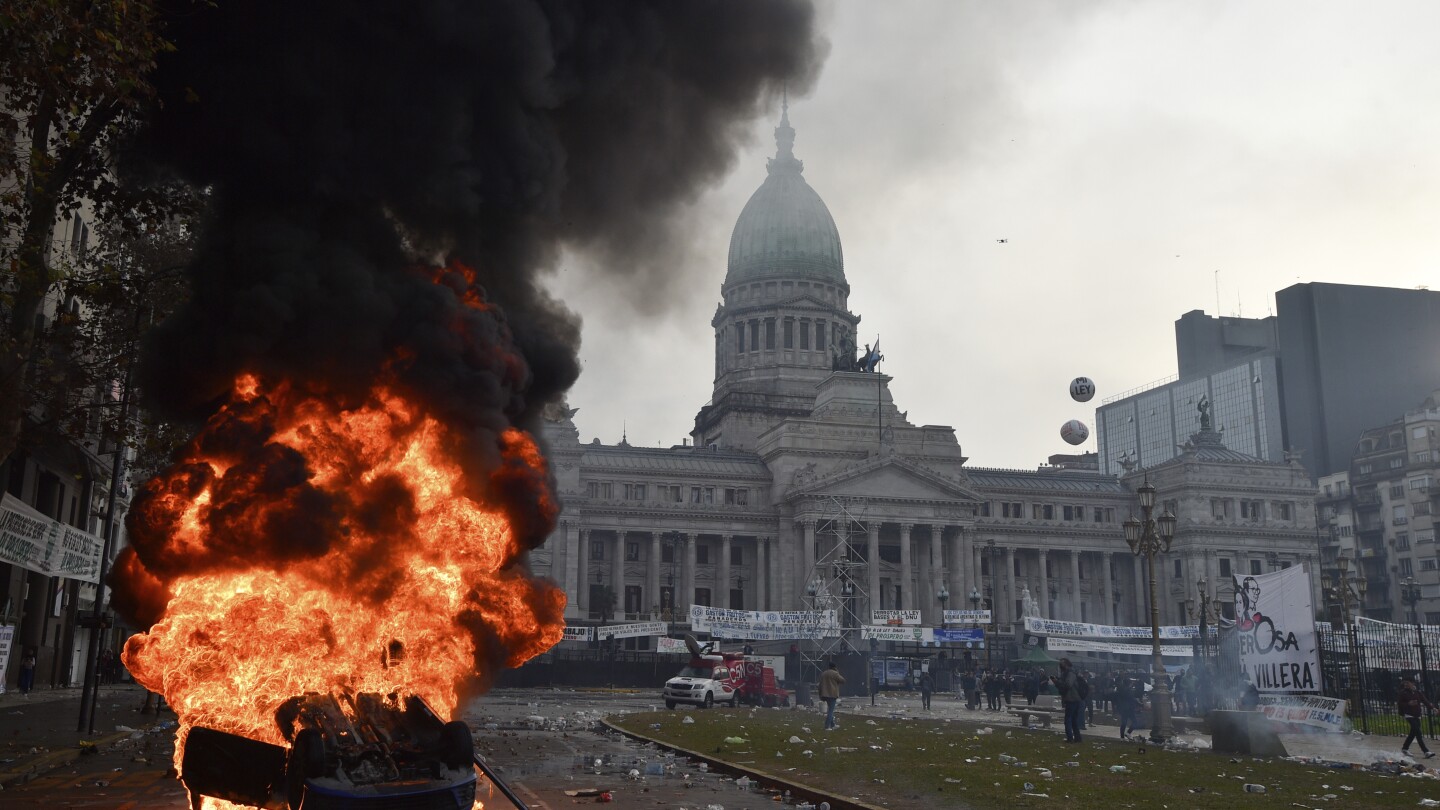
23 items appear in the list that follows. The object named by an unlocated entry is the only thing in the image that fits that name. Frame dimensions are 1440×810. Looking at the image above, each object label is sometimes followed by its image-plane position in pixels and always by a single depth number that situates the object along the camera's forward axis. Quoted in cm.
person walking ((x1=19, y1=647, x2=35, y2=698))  3588
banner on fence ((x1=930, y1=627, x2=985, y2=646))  6066
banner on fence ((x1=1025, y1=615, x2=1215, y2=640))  5638
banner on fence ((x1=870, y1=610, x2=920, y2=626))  6688
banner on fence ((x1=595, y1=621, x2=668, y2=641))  5762
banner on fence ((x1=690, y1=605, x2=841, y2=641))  5722
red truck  4028
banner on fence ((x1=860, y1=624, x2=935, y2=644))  6059
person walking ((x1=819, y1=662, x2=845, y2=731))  2936
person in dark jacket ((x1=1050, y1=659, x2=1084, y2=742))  2661
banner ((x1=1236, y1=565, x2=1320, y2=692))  2488
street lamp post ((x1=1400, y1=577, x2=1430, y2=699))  5097
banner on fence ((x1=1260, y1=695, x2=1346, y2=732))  2567
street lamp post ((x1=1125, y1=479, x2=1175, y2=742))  2783
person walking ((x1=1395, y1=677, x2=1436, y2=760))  2464
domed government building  8712
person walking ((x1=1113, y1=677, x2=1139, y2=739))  2773
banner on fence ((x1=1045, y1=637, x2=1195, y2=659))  5488
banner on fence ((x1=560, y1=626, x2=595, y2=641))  5897
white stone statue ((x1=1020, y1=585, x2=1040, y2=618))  7344
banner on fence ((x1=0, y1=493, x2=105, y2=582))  2558
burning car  1025
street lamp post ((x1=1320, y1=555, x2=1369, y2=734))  2987
